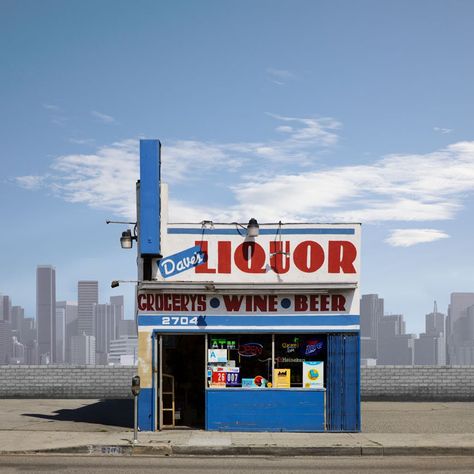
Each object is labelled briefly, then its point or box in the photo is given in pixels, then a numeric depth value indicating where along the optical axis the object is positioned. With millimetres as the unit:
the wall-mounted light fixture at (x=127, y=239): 22312
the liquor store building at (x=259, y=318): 21594
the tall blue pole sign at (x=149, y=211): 21203
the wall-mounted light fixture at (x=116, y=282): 21488
